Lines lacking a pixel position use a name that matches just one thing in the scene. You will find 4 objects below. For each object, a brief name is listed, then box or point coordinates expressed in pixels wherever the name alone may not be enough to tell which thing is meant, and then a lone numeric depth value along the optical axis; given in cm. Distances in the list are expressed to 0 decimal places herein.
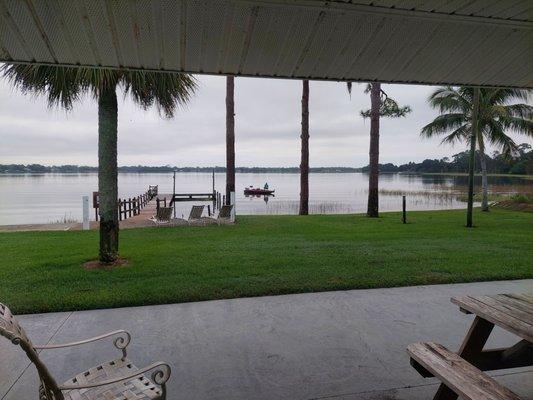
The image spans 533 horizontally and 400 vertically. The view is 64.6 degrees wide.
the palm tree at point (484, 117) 1980
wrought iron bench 183
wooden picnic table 249
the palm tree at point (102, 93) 716
